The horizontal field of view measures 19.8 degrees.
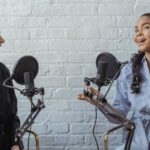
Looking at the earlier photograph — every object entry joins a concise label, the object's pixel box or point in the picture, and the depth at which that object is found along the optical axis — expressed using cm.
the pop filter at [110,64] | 209
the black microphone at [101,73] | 201
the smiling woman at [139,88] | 243
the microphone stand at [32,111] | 185
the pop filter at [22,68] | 200
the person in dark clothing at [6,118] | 250
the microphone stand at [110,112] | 194
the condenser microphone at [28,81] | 195
